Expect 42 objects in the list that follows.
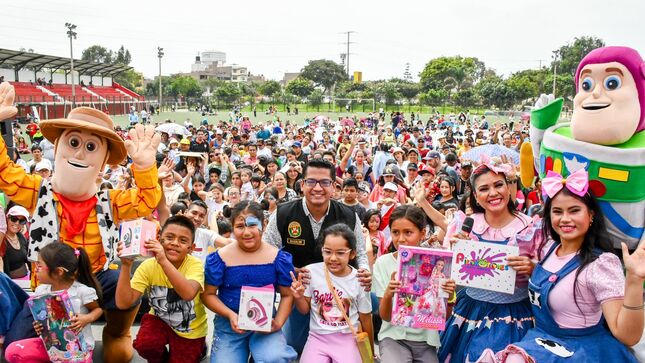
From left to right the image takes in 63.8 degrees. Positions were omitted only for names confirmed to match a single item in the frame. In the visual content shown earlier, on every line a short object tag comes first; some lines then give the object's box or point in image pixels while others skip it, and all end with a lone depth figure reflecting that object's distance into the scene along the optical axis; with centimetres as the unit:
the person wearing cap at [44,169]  792
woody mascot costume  395
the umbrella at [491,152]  525
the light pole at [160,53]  4769
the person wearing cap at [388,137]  1485
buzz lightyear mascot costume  322
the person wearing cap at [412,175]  824
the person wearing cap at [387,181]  717
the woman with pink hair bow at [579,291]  255
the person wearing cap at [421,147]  1341
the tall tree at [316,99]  4647
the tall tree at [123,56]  10039
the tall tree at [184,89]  6881
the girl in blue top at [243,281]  356
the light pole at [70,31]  3416
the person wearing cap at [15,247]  498
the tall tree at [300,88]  5488
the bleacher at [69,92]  4202
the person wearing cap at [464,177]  771
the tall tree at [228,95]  5462
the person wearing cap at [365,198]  688
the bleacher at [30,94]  3435
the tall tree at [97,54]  9812
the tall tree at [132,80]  7600
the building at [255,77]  12306
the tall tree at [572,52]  6258
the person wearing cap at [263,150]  1130
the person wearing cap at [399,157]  1045
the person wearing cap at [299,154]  1097
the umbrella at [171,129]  1528
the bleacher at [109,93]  4731
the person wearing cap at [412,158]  980
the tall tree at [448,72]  5952
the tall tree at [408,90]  5303
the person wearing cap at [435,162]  916
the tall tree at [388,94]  4728
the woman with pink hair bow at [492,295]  318
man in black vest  388
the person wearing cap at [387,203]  584
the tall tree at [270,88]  5862
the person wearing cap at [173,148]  1085
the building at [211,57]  15820
